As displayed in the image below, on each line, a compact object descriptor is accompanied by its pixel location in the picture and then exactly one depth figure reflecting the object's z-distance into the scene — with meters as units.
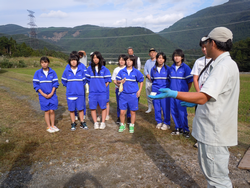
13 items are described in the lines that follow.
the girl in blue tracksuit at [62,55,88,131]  4.69
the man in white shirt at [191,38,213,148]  3.71
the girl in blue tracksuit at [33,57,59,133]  4.45
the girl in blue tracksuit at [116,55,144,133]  4.59
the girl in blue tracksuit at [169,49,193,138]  4.35
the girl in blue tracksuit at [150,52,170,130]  4.75
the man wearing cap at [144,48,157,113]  5.89
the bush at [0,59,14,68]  28.33
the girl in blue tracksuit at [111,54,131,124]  4.92
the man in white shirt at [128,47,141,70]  5.87
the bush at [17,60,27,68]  30.84
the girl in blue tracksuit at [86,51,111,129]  4.74
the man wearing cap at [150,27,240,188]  1.75
